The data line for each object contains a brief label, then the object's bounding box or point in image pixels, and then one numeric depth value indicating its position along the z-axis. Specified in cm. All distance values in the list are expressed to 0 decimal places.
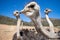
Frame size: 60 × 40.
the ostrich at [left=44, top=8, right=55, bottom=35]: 168
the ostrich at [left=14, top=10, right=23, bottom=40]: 145
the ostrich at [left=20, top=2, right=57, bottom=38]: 118
